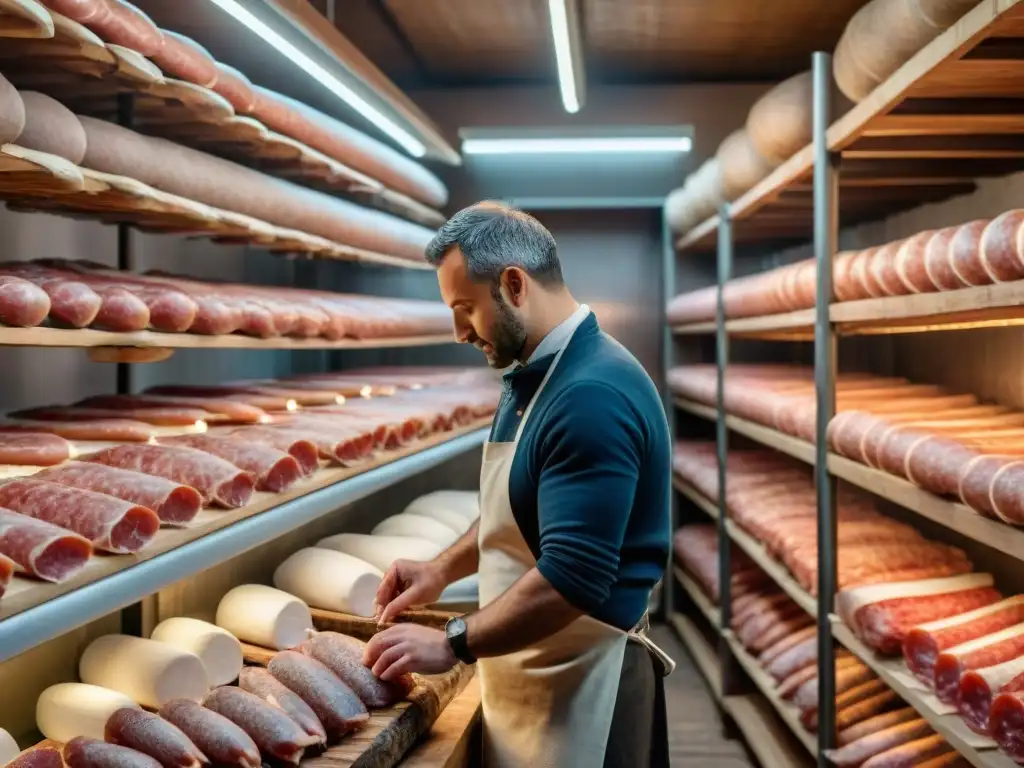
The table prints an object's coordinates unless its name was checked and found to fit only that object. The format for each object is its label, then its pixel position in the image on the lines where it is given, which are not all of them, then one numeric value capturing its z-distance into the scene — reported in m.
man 1.85
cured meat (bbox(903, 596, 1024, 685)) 2.55
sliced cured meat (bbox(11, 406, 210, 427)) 2.59
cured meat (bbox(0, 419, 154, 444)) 2.43
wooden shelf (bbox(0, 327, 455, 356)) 1.92
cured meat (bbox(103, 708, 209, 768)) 1.88
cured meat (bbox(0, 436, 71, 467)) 2.13
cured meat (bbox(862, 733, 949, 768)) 2.78
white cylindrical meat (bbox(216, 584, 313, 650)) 2.66
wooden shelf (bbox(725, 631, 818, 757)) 3.41
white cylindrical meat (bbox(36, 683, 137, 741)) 2.07
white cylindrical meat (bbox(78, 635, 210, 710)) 2.22
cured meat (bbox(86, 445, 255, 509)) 2.16
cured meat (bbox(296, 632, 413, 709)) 2.24
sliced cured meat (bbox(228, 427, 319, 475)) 2.58
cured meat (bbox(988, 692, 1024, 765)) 2.08
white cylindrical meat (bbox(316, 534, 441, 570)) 3.34
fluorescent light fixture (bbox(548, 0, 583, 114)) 3.01
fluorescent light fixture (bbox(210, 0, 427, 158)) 2.36
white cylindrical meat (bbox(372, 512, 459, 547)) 3.77
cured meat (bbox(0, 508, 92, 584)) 1.58
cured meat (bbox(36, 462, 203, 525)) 1.97
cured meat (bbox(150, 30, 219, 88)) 2.47
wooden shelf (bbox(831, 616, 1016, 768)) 2.15
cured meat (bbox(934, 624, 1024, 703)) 2.37
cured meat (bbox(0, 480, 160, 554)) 1.75
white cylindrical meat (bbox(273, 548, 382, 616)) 2.94
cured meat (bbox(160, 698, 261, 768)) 1.92
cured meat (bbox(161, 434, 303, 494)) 2.38
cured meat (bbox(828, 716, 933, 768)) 2.91
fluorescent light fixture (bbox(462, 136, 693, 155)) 4.80
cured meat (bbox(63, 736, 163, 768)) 1.81
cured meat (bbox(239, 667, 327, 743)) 2.06
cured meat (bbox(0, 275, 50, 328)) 1.89
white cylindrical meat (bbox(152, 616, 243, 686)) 2.38
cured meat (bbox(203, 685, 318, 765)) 1.98
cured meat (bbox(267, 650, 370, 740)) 2.11
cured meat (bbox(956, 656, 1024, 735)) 2.24
